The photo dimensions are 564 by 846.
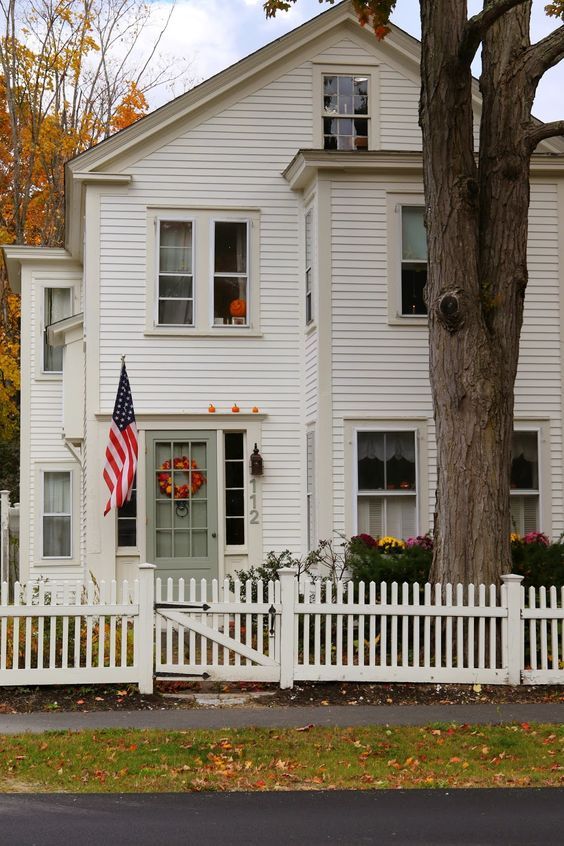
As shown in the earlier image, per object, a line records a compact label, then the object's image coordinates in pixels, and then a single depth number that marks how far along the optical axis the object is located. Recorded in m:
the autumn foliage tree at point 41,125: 31.59
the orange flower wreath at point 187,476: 18.50
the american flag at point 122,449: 17.05
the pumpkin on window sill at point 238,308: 18.77
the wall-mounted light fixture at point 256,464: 18.41
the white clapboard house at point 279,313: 17.62
